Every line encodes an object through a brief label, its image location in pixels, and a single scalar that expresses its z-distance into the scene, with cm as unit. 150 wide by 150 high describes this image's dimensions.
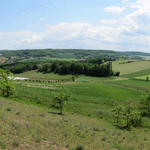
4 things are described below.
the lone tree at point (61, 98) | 4694
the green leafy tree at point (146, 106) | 5150
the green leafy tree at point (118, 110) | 4137
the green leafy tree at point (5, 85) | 6006
